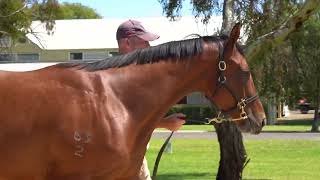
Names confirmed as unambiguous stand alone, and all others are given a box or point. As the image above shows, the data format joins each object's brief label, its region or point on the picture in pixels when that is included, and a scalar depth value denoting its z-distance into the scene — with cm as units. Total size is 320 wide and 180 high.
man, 476
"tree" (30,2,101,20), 8009
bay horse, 357
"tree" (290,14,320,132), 3441
